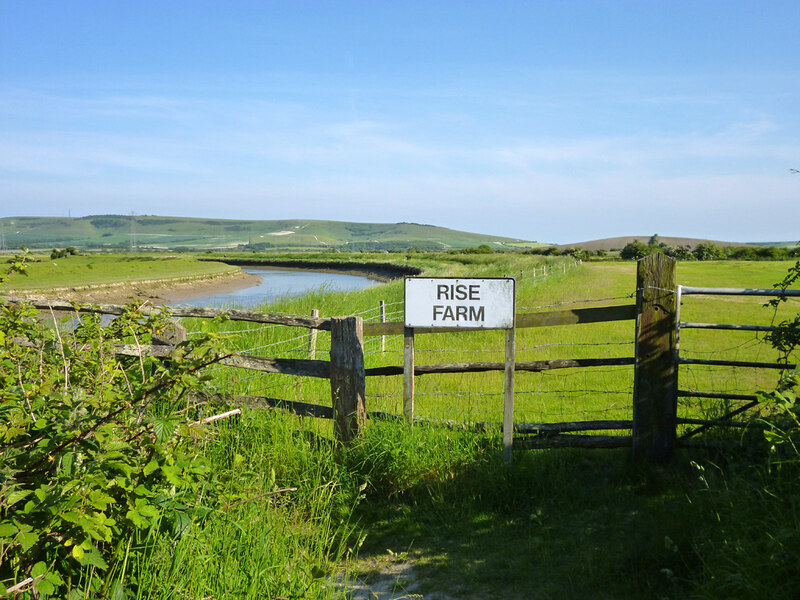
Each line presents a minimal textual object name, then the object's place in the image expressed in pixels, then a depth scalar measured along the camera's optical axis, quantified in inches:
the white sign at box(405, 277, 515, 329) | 234.8
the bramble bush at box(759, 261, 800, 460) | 141.8
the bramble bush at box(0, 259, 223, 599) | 106.2
